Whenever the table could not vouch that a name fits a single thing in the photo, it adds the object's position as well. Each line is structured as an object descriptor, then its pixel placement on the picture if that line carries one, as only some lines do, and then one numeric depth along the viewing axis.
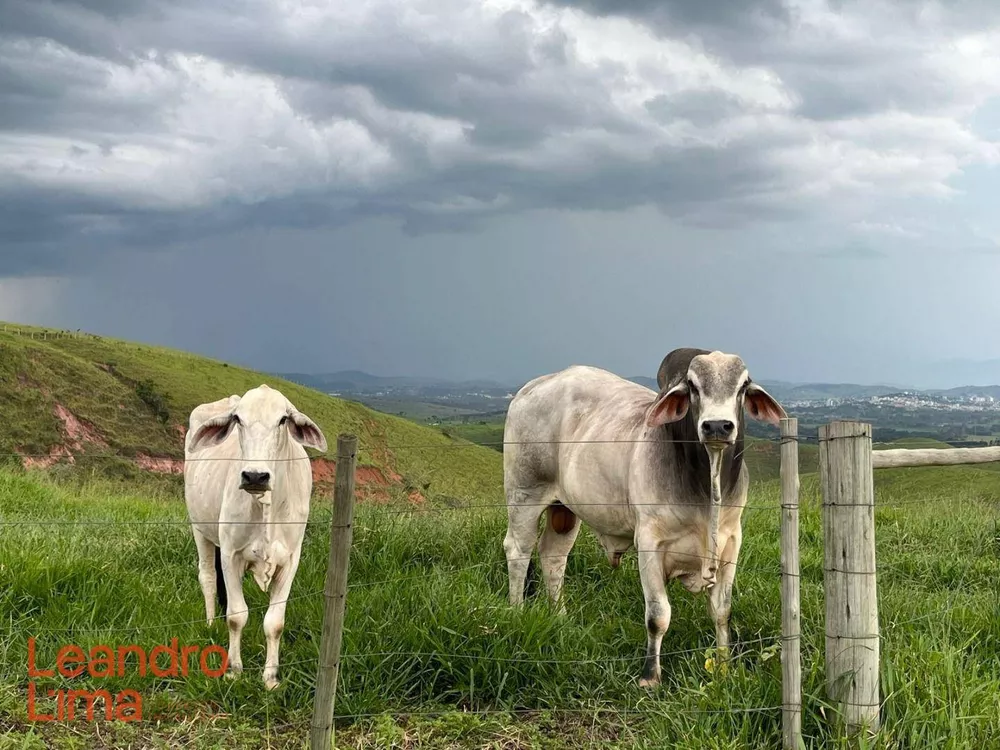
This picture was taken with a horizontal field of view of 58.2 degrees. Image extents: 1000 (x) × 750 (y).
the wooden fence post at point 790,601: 5.00
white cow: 5.98
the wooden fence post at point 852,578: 5.00
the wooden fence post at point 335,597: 4.73
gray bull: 6.27
